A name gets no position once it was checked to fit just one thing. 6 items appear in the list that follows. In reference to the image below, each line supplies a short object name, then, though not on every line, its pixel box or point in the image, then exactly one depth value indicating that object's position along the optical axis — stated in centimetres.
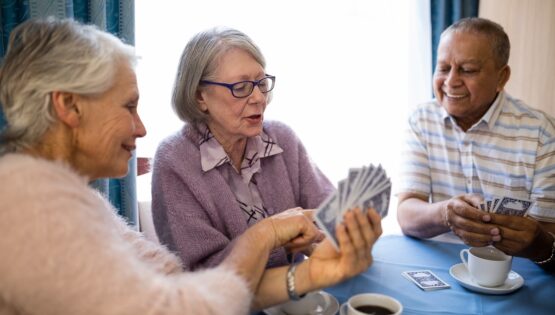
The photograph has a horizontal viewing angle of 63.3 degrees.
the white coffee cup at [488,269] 134
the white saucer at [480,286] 134
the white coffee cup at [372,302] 114
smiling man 196
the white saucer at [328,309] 121
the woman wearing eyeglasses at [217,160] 151
